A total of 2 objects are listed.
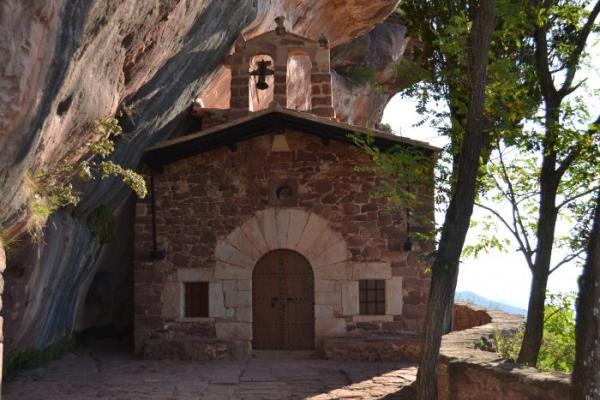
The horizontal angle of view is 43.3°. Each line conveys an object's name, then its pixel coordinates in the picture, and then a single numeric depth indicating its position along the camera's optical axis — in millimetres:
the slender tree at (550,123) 7211
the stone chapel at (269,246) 11383
